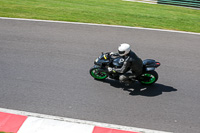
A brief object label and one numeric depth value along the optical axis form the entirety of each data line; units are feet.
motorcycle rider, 50.00
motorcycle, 53.16
